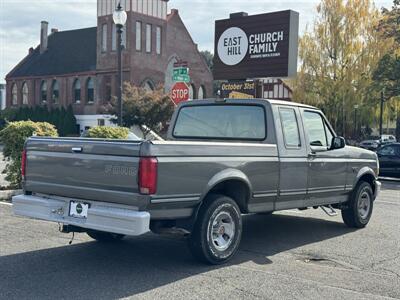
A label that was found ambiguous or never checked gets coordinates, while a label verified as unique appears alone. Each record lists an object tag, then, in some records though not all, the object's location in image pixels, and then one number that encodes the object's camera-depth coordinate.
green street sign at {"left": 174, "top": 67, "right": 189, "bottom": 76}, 16.69
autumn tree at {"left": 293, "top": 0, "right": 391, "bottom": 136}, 36.44
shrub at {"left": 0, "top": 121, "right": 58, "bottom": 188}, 11.40
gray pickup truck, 5.50
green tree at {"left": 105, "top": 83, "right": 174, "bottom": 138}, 34.97
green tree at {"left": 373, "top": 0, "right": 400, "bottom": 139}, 27.48
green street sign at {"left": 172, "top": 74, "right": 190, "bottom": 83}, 16.56
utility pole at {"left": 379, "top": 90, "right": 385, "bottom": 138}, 32.42
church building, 45.53
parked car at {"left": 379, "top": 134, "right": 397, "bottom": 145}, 38.91
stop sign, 15.68
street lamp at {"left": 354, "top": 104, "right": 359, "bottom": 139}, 37.32
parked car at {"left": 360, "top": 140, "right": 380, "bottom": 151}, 35.82
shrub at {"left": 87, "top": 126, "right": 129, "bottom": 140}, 11.35
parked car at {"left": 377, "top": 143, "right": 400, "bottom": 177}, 19.34
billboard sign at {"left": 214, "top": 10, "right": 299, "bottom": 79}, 23.09
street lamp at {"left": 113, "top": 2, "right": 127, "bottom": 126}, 15.09
